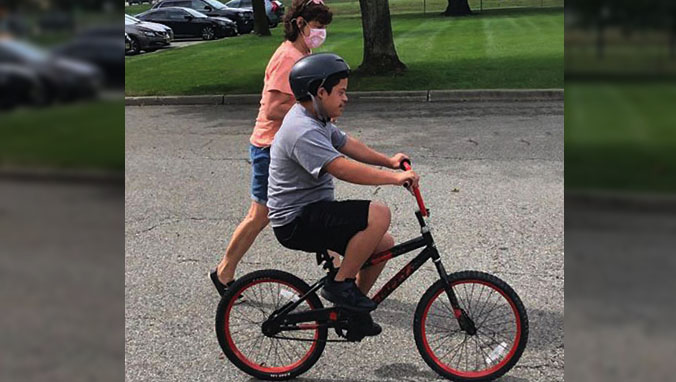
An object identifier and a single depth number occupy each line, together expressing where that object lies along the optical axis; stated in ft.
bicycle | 10.32
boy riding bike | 9.66
